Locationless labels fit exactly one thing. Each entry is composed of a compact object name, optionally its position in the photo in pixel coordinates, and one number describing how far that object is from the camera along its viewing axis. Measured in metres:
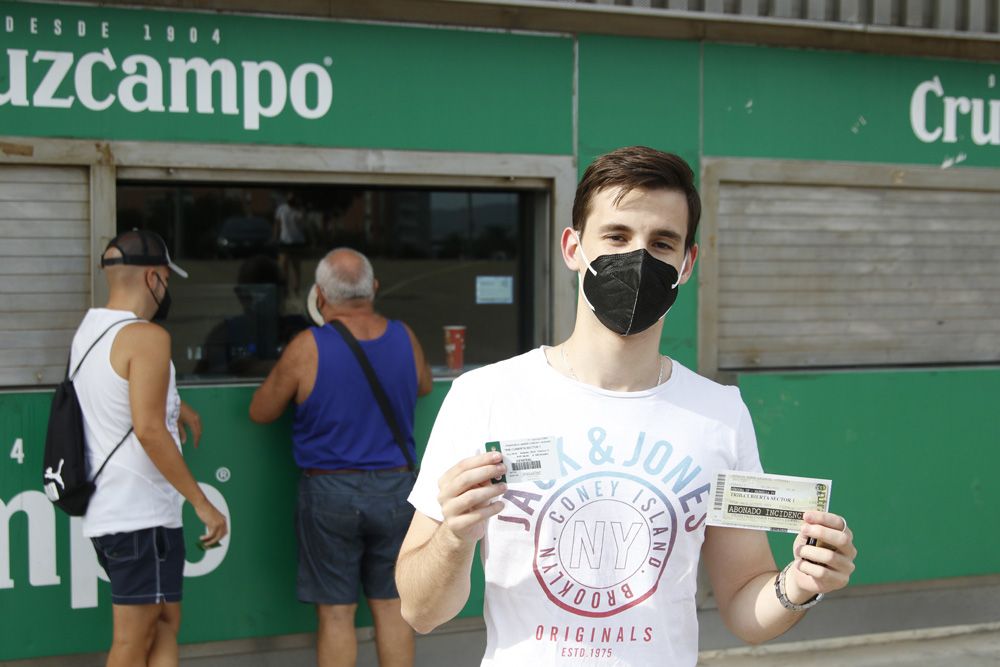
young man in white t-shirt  1.94
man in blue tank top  4.17
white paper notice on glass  5.03
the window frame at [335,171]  4.21
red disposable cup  4.92
